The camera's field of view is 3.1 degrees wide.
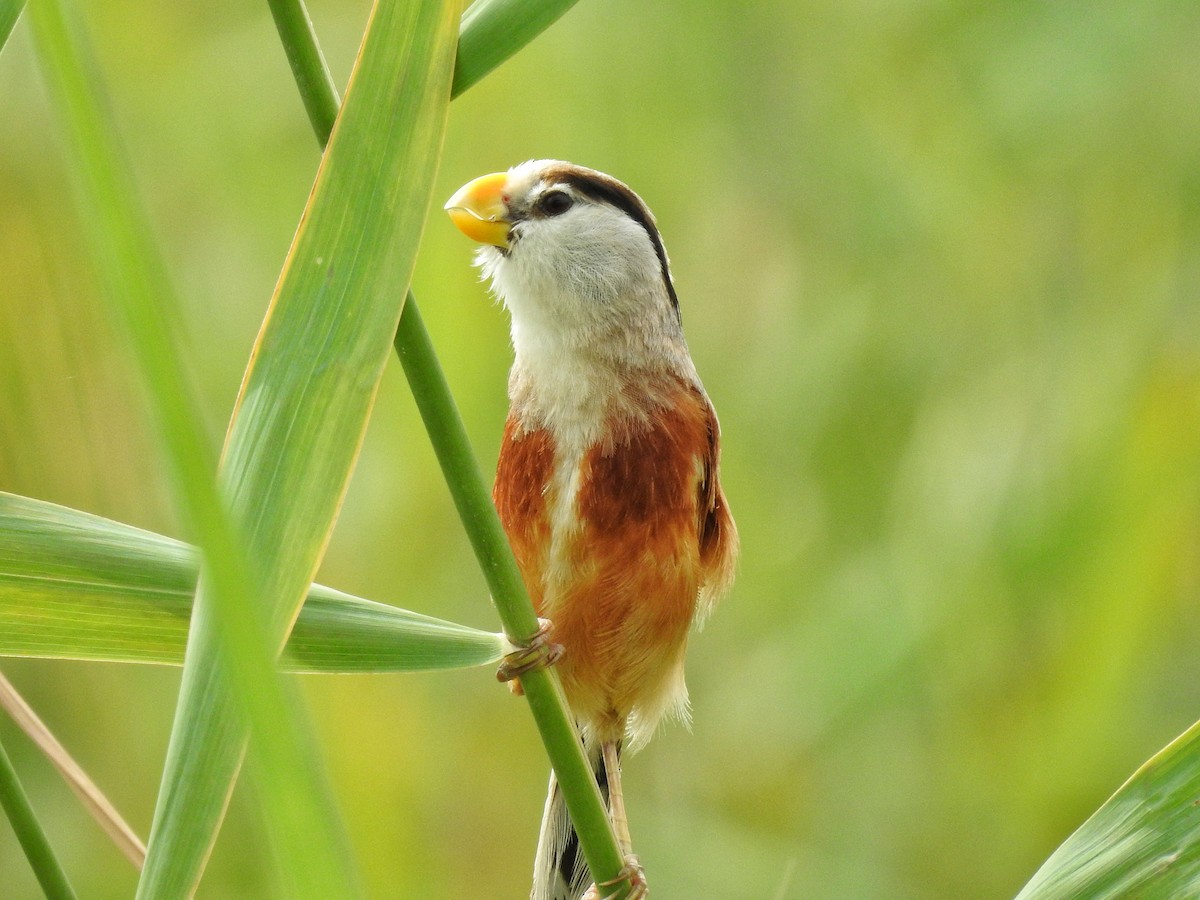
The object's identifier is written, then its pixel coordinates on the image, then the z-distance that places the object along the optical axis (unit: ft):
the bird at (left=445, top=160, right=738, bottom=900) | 10.65
